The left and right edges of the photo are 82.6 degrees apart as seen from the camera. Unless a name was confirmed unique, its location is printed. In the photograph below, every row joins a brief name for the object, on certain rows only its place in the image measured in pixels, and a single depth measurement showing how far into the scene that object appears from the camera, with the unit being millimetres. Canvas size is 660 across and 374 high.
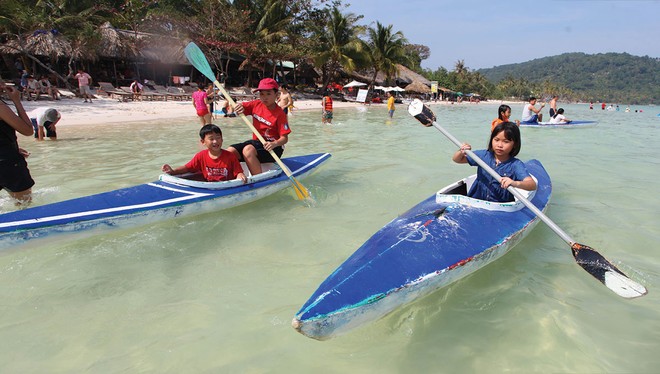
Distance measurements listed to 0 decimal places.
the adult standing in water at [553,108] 14612
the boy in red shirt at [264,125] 5172
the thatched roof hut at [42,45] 17625
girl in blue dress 3539
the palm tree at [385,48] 33656
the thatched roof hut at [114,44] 20703
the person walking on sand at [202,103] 10291
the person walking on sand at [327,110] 14789
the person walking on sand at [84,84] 16344
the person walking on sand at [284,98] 10780
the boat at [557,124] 14133
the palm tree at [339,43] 29375
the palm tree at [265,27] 25750
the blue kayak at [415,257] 2162
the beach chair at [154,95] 20008
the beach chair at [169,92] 21041
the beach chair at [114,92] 18547
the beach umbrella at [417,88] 42750
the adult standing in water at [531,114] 13909
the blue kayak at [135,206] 3305
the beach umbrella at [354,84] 34812
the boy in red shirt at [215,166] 4715
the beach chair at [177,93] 21280
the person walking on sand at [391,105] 17453
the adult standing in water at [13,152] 3331
